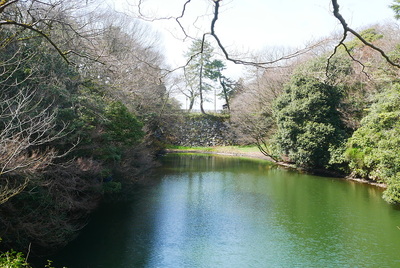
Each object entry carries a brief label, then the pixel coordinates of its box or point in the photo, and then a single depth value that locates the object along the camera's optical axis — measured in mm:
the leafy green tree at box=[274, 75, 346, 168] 15617
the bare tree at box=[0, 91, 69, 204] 4203
